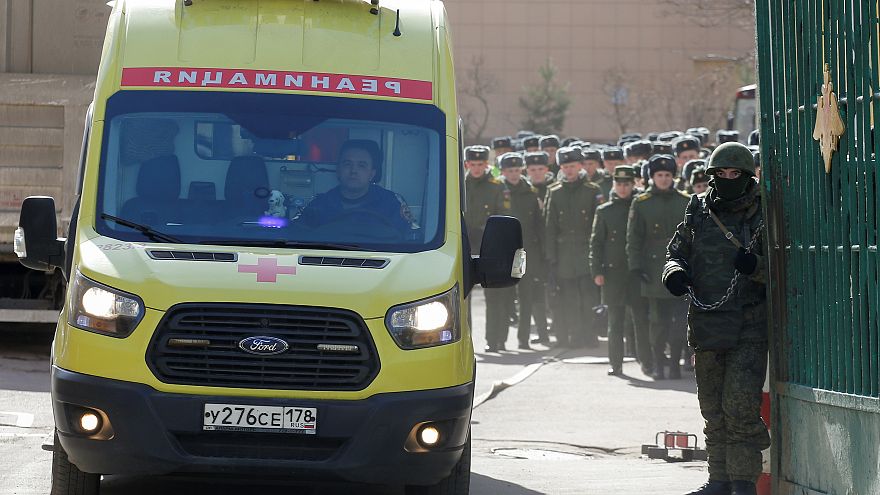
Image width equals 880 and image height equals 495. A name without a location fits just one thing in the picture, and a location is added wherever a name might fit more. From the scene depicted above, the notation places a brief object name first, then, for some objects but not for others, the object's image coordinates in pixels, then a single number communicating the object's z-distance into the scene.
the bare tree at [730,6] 35.78
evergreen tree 66.50
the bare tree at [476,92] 65.88
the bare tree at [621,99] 68.56
